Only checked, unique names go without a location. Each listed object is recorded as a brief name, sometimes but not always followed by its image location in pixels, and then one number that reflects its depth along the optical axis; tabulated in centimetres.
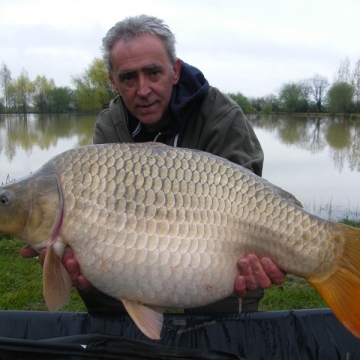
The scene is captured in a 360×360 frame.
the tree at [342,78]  3208
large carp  106
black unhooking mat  144
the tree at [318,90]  3425
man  151
